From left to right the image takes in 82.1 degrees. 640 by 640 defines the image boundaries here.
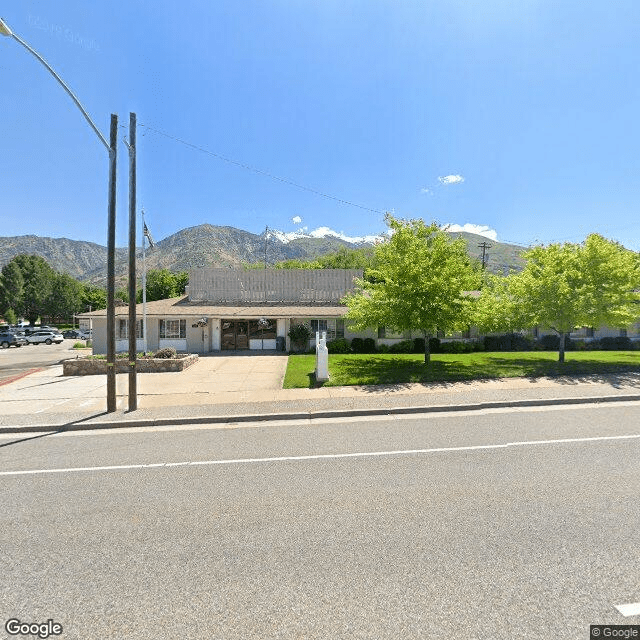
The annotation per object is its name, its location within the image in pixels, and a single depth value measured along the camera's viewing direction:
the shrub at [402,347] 23.28
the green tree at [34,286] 66.88
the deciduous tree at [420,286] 14.98
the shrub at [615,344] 25.70
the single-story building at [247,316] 24.19
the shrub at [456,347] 23.62
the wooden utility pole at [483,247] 50.08
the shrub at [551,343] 25.22
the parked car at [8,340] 37.47
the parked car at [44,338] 40.51
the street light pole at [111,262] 9.64
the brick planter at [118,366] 17.77
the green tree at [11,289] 63.38
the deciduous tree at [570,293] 15.48
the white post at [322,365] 13.48
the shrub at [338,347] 23.35
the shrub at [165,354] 19.33
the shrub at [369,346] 23.41
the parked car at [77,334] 43.52
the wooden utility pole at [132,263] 10.11
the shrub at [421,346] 23.39
